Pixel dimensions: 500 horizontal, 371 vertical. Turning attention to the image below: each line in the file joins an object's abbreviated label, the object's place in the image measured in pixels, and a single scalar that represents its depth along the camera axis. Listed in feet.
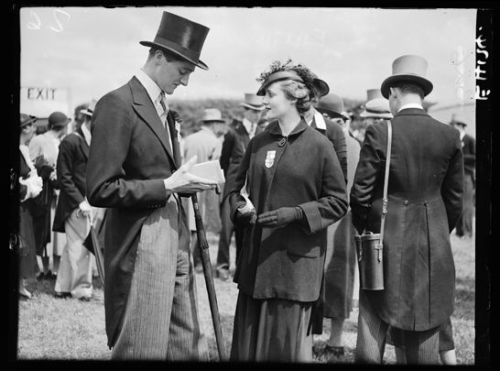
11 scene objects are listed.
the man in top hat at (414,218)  13.43
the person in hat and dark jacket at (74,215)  21.08
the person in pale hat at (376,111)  18.13
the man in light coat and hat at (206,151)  28.11
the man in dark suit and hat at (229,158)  25.93
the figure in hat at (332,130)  16.00
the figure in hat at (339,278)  17.07
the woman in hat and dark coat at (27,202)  20.56
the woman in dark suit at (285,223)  12.85
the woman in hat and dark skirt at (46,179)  24.71
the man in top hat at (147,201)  11.42
